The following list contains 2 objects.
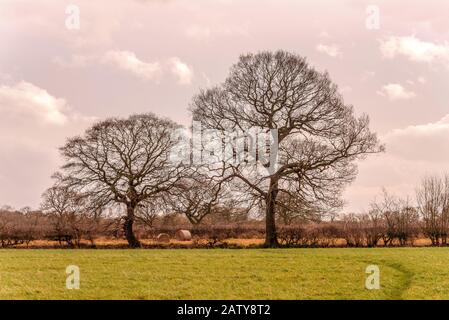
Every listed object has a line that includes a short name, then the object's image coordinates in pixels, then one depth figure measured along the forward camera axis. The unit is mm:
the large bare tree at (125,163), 33562
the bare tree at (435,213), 35219
